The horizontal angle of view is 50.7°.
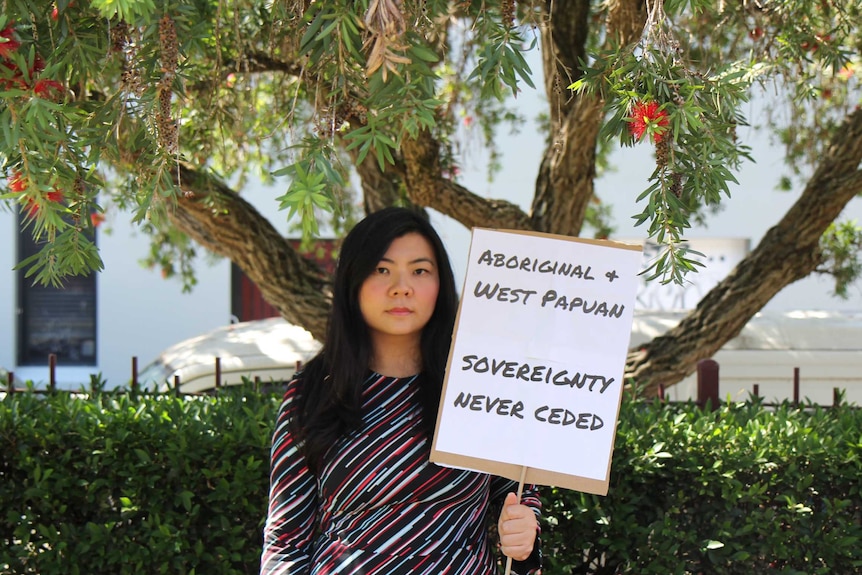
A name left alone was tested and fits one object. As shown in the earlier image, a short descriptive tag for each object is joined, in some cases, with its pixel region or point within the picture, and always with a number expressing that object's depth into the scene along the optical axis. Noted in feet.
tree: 5.57
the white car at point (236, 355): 19.20
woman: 7.27
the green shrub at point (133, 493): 10.56
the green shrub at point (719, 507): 10.11
